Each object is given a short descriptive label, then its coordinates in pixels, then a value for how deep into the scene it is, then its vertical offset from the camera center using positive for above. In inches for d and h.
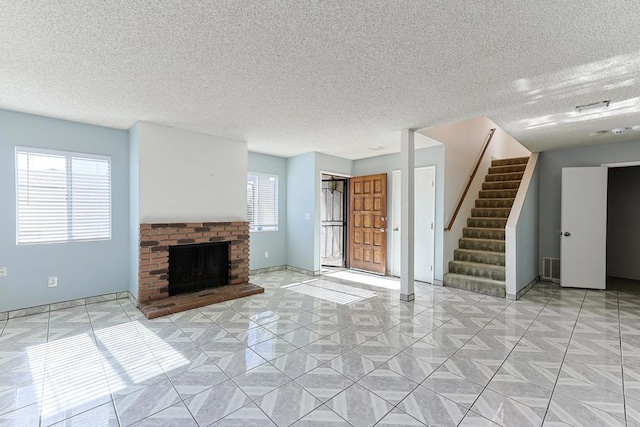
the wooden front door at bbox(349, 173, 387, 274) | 234.4 -10.4
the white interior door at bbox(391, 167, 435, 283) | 208.2 -9.2
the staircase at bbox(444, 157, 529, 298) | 189.0 -20.4
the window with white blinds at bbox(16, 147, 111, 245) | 141.6 +6.8
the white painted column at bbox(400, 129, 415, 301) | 167.2 -3.7
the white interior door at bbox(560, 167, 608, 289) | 190.5 -11.1
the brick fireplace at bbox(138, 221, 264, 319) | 152.5 -32.4
